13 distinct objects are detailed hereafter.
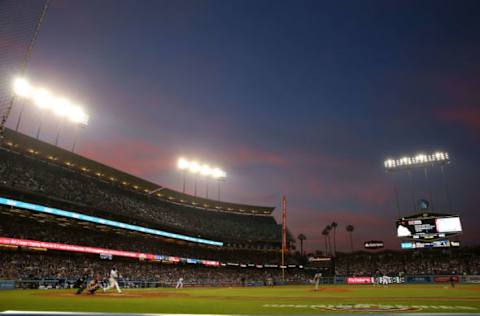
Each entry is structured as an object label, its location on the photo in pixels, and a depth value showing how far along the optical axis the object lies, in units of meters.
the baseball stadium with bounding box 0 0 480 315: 14.95
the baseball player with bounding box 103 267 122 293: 23.69
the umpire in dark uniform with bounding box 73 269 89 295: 21.97
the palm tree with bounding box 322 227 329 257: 143.25
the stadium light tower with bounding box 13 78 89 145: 41.03
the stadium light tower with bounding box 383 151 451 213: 54.44
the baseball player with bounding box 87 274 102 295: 21.73
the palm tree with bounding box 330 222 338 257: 139.95
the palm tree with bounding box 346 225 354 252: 134.62
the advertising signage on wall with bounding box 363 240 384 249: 82.59
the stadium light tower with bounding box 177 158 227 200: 69.06
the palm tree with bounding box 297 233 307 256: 145.94
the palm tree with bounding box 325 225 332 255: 142.11
